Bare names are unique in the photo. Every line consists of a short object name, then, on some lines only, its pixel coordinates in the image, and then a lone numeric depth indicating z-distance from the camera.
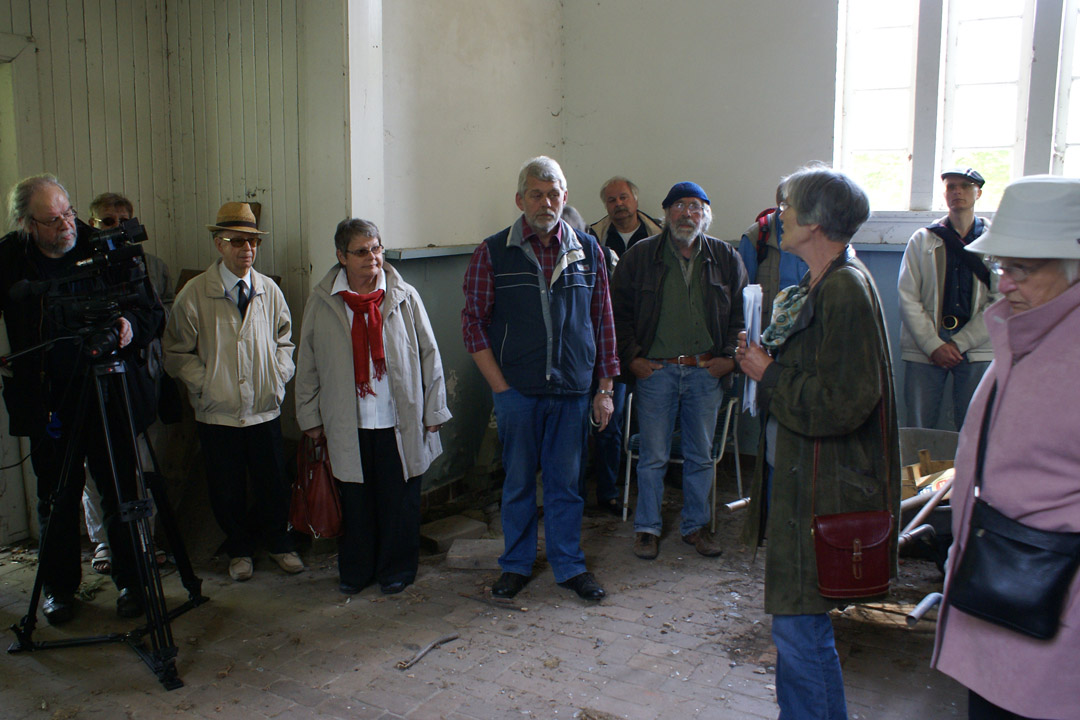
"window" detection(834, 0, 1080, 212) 4.91
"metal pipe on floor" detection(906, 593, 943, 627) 3.14
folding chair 4.64
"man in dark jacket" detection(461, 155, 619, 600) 3.72
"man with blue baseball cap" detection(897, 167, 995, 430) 4.57
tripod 3.15
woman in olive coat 2.20
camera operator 3.45
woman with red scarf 3.83
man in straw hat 3.99
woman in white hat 1.62
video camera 3.17
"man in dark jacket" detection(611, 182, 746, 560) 4.30
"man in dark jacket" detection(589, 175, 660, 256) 5.40
